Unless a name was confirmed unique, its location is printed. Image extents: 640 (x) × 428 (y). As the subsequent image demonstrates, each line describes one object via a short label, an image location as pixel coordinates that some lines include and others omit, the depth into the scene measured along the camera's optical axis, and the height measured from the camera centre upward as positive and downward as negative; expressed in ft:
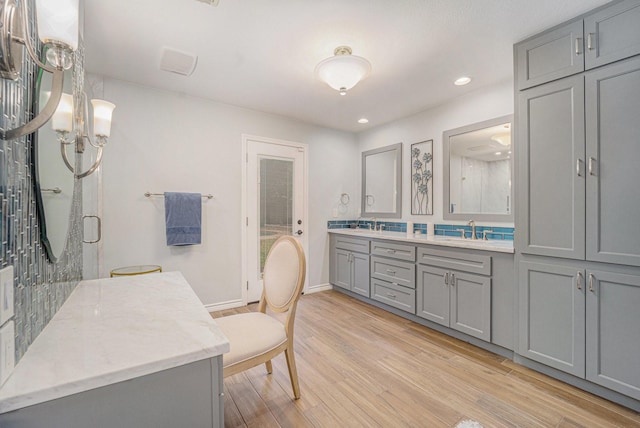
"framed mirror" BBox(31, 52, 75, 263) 2.83 +0.36
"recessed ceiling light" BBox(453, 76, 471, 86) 8.83 +4.20
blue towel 9.52 -0.12
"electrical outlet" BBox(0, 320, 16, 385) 1.94 -0.98
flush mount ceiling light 6.79 +3.57
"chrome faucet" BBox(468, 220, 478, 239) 9.62 -0.54
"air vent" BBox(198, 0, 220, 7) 5.58 +4.19
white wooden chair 4.79 -2.20
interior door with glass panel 11.53 +0.60
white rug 5.08 -3.83
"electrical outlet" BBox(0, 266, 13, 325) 1.95 -0.57
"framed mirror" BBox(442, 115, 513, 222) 9.16 +1.45
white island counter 1.99 -1.20
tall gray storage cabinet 5.50 +0.34
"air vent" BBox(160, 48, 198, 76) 7.42 +4.19
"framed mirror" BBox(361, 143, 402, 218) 12.67 +1.48
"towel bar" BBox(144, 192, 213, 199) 9.37 +0.66
